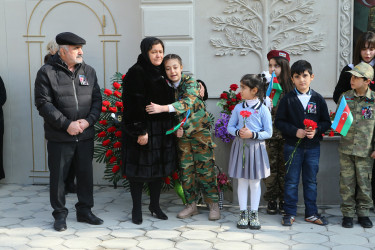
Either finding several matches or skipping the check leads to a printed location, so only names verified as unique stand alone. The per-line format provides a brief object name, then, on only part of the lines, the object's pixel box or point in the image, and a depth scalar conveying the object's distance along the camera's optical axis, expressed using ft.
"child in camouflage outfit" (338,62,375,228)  16.17
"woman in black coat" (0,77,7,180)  21.91
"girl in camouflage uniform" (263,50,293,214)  17.35
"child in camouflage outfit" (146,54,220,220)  16.37
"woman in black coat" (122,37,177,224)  15.98
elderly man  16.01
